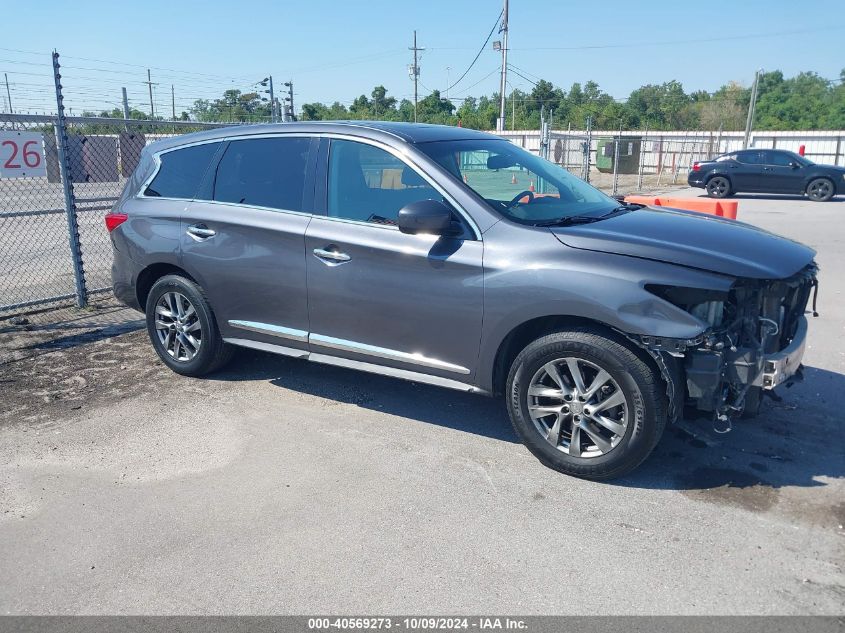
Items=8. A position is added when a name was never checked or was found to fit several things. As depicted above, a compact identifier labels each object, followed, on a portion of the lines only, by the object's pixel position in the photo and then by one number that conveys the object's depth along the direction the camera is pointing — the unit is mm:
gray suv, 3680
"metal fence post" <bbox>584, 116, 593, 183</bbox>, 17016
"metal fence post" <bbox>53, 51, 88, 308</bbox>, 7357
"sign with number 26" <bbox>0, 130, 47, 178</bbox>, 6875
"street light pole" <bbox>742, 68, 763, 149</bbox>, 40219
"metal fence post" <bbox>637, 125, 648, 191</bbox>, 24191
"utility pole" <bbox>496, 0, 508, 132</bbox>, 39141
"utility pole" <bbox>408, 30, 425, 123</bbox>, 51300
